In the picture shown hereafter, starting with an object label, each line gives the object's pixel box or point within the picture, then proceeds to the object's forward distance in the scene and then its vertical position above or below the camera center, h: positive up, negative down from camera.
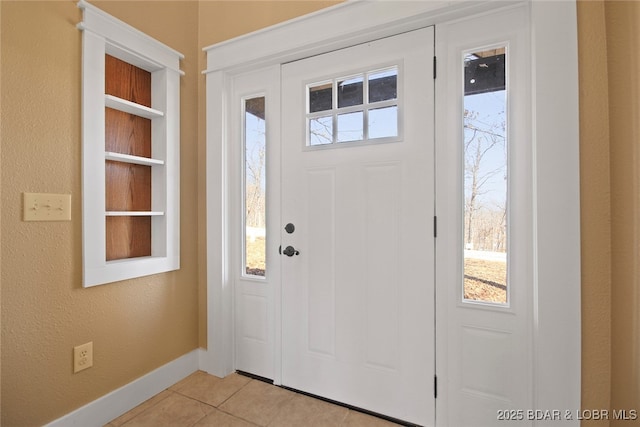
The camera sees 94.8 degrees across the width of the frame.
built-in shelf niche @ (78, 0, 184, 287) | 1.47 +0.37
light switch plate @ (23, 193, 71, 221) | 1.27 +0.04
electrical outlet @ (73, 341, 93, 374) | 1.43 -0.70
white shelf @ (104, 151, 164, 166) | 1.56 +0.32
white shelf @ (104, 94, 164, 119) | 1.57 +0.62
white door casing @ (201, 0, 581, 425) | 1.18 +0.07
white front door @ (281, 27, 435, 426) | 1.50 -0.06
